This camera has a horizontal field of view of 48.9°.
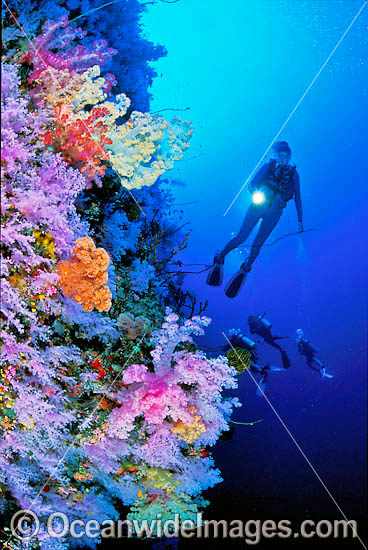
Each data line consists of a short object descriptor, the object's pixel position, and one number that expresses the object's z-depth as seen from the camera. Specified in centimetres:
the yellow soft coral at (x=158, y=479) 340
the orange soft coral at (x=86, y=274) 261
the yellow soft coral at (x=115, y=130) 276
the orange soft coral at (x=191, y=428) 299
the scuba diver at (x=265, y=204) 421
